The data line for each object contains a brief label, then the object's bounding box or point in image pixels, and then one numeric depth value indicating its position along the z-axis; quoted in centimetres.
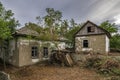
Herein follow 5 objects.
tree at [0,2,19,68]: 696
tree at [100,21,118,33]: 1893
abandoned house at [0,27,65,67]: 865
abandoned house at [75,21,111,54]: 1179
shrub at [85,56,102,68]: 763
